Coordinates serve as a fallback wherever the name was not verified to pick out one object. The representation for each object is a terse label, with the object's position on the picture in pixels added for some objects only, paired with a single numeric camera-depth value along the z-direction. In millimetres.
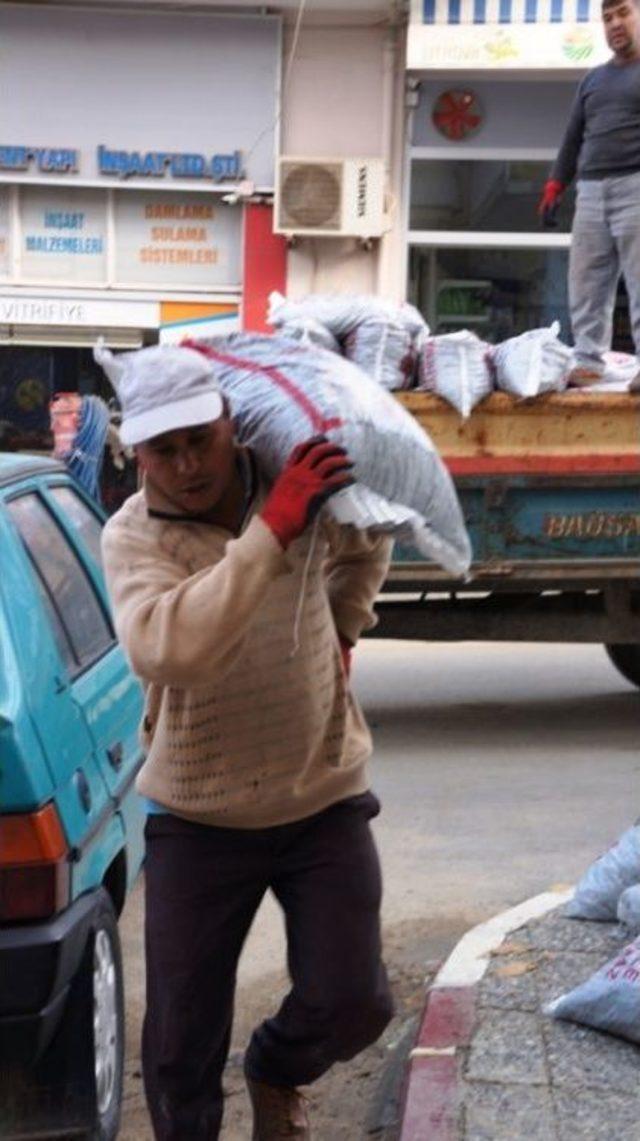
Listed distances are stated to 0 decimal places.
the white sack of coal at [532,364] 7613
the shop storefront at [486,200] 14898
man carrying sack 2934
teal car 3348
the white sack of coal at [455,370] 7578
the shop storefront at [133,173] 14680
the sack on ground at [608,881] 4723
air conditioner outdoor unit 14414
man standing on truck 8367
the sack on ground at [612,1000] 3939
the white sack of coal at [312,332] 7078
